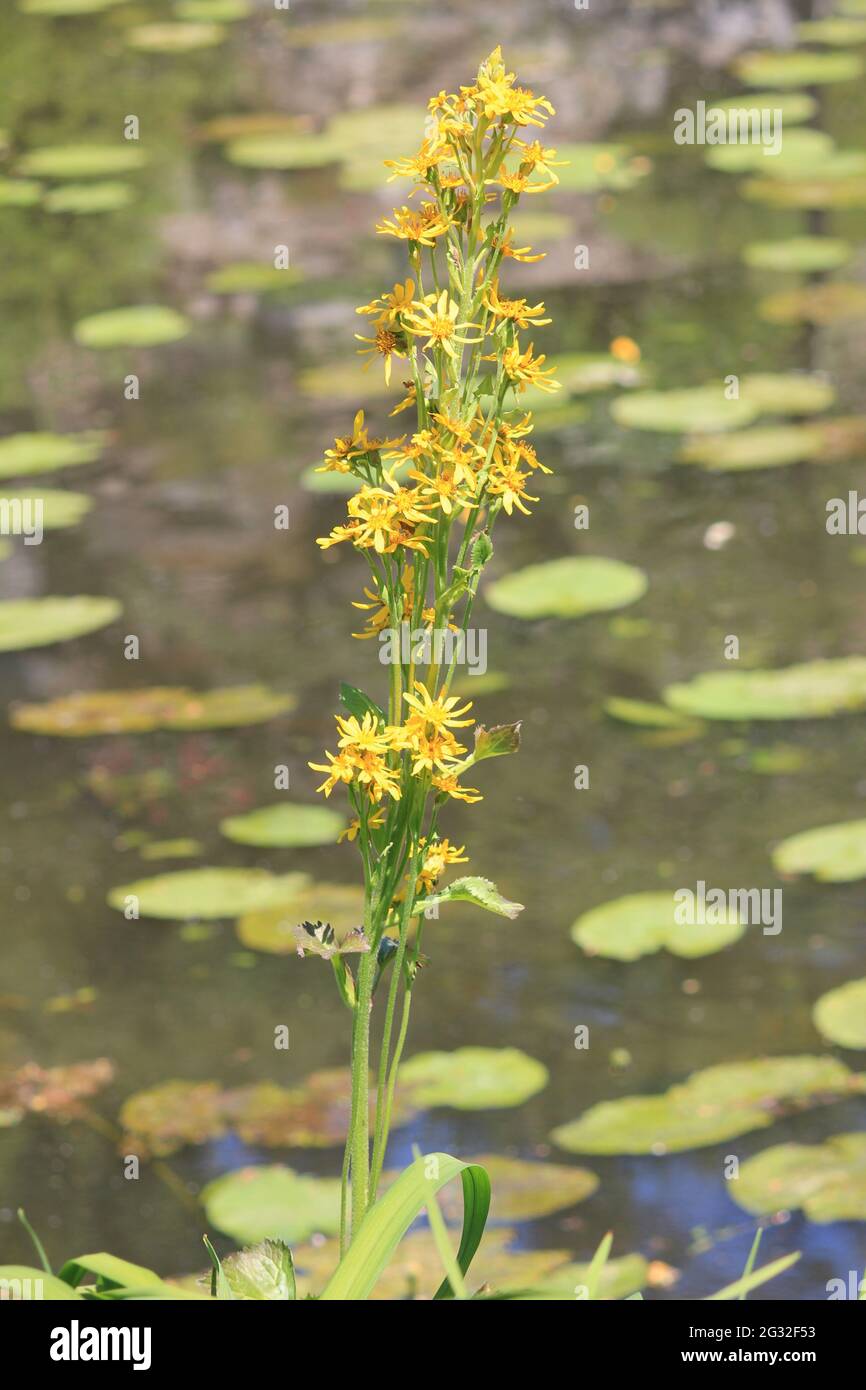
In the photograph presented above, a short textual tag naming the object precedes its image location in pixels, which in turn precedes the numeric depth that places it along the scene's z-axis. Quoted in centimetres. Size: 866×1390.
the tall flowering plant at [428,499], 243
